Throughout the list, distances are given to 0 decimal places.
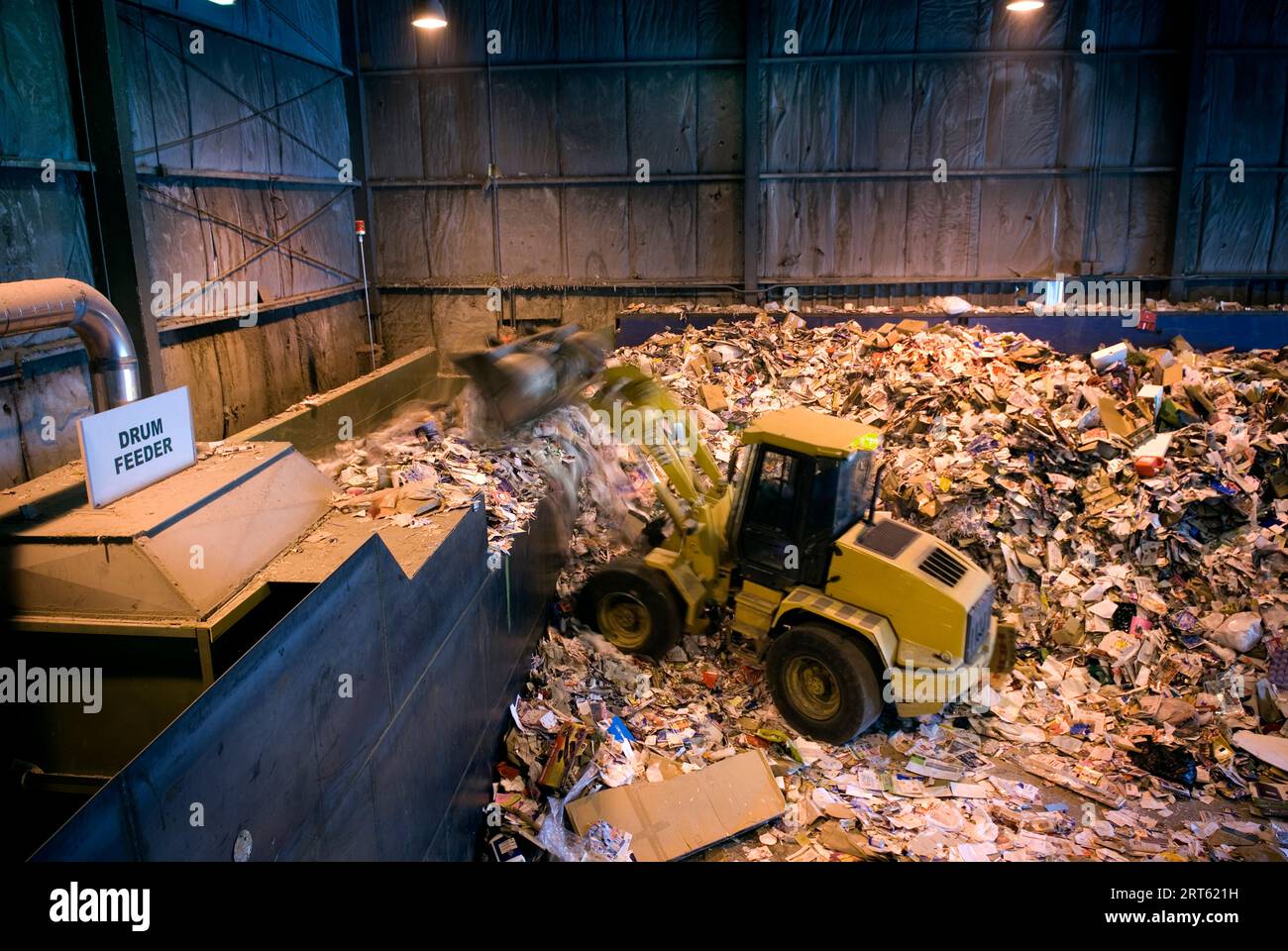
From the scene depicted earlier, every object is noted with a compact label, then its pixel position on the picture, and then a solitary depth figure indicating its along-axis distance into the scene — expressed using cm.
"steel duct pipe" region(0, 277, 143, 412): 389
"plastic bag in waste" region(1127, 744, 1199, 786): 573
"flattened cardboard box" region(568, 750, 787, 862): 521
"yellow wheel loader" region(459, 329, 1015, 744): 584
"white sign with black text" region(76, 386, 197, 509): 355
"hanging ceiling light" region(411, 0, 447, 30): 927
